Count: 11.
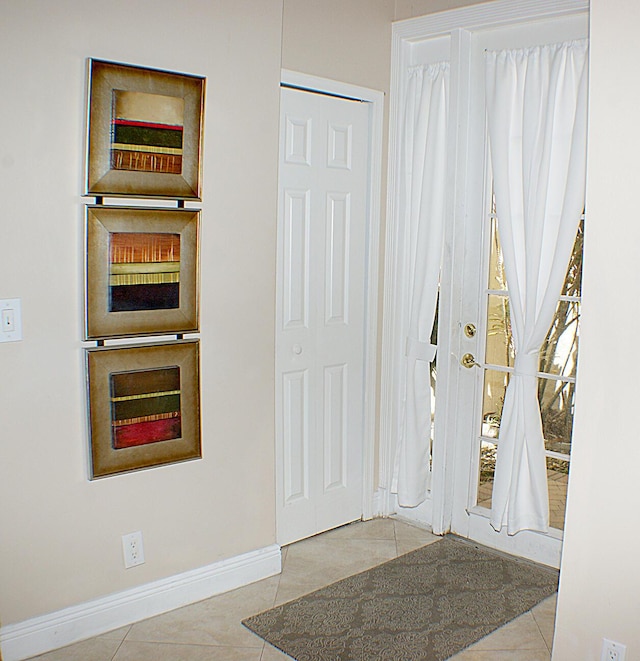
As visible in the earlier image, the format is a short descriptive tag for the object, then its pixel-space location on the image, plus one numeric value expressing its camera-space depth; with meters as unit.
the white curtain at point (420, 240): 3.45
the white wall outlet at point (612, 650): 2.16
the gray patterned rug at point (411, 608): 2.65
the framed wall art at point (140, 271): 2.56
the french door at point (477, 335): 3.16
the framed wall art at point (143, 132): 2.51
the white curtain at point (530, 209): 2.98
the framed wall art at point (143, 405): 2.62
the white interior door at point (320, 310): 3.29
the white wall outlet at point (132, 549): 2.76
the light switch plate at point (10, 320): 2.40
